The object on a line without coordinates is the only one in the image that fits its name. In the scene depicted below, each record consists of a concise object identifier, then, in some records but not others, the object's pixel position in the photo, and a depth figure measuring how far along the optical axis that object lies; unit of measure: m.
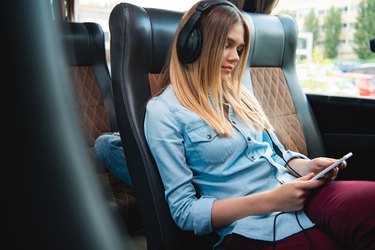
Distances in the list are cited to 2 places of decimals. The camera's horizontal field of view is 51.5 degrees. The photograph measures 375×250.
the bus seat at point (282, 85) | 1.47
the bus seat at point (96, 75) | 1.68
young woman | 0.80
